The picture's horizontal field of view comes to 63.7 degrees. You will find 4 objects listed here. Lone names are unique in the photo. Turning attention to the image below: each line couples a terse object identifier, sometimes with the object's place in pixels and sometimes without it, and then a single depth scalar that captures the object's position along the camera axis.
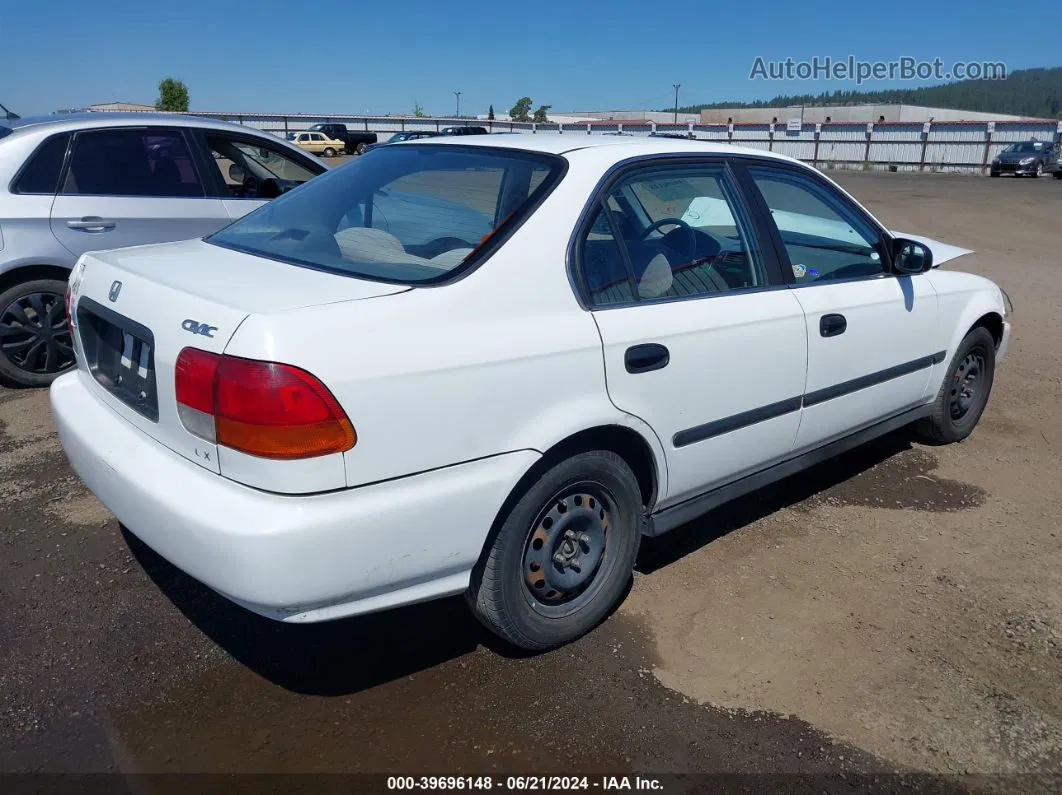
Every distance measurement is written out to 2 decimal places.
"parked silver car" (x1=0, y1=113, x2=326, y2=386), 5.41
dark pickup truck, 47.84
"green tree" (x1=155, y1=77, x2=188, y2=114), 77.31
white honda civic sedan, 2.28
